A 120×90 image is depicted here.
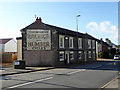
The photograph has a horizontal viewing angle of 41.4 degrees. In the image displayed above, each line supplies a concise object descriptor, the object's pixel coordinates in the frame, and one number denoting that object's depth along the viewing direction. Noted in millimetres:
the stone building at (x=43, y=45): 25656
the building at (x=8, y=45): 56625
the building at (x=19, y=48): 28255
